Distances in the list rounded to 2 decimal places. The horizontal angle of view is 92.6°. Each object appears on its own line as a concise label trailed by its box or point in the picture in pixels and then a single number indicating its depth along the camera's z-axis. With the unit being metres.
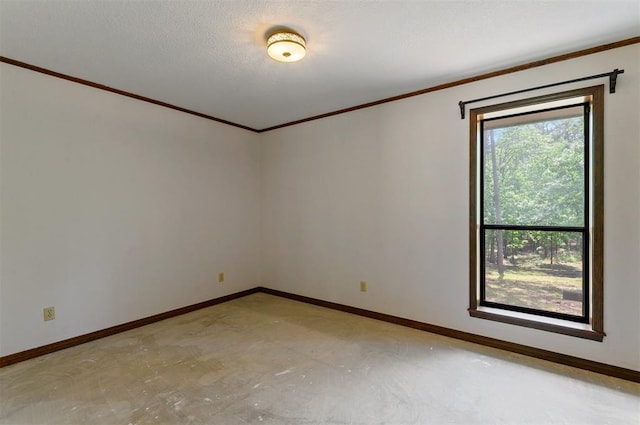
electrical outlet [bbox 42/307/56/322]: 2.70
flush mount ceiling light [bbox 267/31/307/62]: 2.15
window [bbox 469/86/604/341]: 2.47
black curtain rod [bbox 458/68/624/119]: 2.27
